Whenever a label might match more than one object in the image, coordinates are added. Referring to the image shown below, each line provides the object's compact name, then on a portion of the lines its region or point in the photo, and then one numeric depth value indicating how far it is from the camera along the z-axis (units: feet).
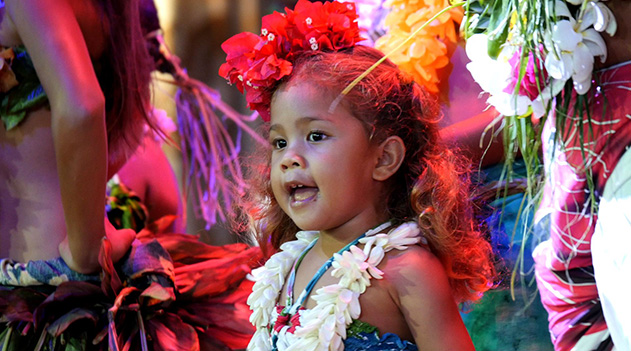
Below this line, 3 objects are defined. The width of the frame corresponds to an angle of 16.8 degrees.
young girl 6.72
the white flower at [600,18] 6.59
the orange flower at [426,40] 7.73
